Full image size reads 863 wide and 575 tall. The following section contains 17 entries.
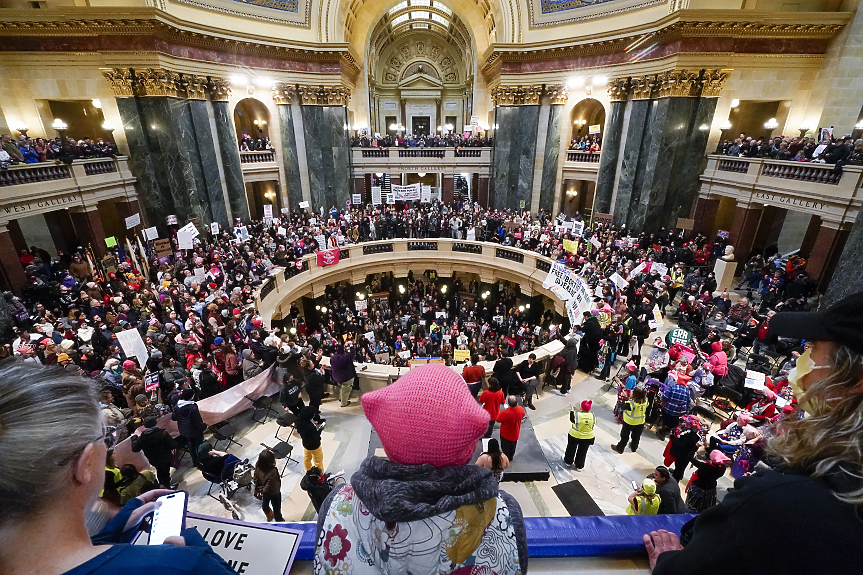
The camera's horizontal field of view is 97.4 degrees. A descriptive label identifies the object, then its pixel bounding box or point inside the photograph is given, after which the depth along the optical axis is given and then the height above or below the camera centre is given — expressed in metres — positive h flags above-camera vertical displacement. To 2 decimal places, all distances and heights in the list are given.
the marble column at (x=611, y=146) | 19.53 +0.39
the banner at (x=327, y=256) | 17.28 -4.55
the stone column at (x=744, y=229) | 15.63 -2.91
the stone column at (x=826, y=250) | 12.03 -2.92
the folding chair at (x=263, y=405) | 8.14 -5.16
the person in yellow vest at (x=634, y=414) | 6.44 -4.25
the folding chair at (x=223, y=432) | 7.34 -5.28
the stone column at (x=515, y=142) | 22.62 +0.63
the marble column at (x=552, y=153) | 22.12 +0.02
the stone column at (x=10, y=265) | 11.95 -3.52
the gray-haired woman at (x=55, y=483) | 0.93 -0.84
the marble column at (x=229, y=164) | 19.64 -0.67
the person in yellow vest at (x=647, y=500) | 4.33 -3.78
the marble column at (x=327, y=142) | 22.56 +0.54
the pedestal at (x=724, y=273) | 13.52 -4.04
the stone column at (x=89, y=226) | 15.31 -2.98
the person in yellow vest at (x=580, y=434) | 6.23 -4.39
